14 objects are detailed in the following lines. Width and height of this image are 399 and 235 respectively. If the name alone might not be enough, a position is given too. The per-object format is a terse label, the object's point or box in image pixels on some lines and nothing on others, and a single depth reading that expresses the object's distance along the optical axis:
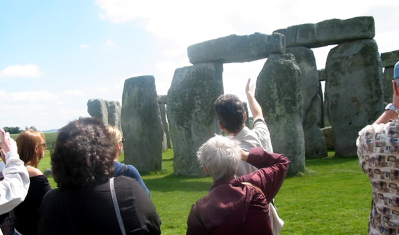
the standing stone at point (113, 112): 16.70
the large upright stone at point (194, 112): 9.55
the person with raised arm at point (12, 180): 2.10
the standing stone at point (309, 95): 12.20
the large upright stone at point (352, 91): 11.64
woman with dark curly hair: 1.86
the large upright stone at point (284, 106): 8.80
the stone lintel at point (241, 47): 9.12
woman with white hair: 2.00
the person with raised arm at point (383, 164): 1.97
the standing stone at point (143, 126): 10.79
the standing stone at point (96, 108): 14.33
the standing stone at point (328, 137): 13.65
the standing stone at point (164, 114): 19.61
